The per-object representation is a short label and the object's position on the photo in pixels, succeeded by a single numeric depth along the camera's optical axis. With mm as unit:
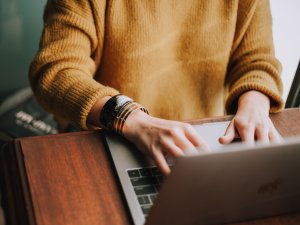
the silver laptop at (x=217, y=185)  460
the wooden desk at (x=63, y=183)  587
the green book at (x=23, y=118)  1634
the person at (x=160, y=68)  764
